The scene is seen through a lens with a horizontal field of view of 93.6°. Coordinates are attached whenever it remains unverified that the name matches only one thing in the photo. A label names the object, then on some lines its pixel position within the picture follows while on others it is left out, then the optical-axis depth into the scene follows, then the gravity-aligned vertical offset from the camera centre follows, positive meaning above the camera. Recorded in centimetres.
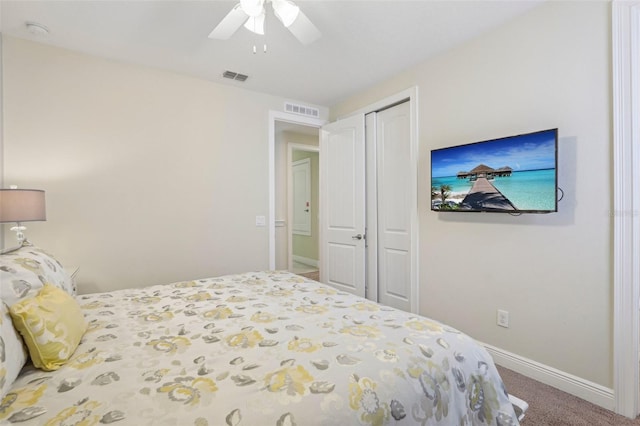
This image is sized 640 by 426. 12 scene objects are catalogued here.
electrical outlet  227 -84
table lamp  188 +4
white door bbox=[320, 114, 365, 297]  352 +7
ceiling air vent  305 +139
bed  81 -52
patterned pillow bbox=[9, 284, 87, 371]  100 -41
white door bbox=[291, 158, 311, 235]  646 +30
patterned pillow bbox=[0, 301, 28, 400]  85 -43
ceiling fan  166 +113
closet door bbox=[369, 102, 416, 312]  309 +4
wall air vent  375 +129
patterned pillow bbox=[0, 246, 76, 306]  109 -25
